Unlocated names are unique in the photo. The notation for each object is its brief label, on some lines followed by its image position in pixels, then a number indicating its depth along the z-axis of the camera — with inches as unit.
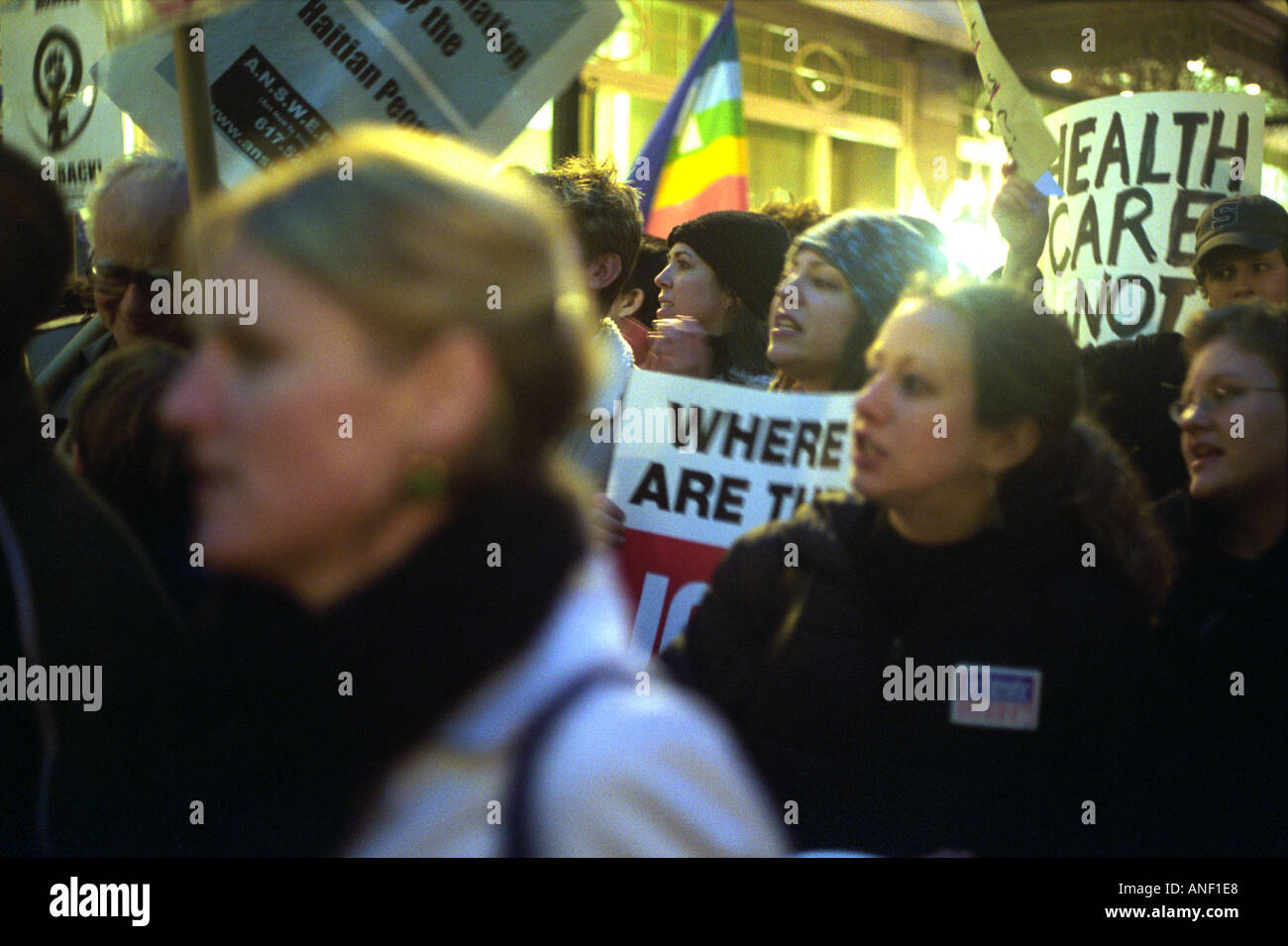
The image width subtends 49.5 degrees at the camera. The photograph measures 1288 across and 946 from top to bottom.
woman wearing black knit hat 151.7
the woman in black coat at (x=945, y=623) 81.8
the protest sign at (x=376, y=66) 114.3
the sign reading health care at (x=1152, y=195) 173.5
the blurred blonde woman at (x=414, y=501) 45.9
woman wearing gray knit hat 104.2
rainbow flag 200.5
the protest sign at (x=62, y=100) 159.3
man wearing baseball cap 141.4
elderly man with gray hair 116.0
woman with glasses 96.2
